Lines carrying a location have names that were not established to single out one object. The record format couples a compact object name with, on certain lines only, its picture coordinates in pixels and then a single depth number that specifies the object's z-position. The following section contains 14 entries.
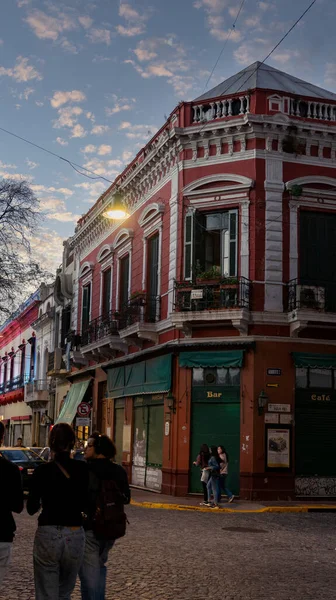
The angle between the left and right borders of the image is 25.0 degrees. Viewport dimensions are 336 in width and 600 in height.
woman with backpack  6.26
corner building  21.00
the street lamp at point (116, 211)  22.22
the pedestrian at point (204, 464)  19.45
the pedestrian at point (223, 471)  19.72
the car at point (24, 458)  21.14
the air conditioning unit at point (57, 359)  36.88
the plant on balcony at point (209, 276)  21.50
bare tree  24.56
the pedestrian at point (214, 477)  18.86
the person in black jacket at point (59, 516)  5.53
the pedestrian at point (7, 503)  5.40
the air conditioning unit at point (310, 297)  21.05
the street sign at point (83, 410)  27.16
